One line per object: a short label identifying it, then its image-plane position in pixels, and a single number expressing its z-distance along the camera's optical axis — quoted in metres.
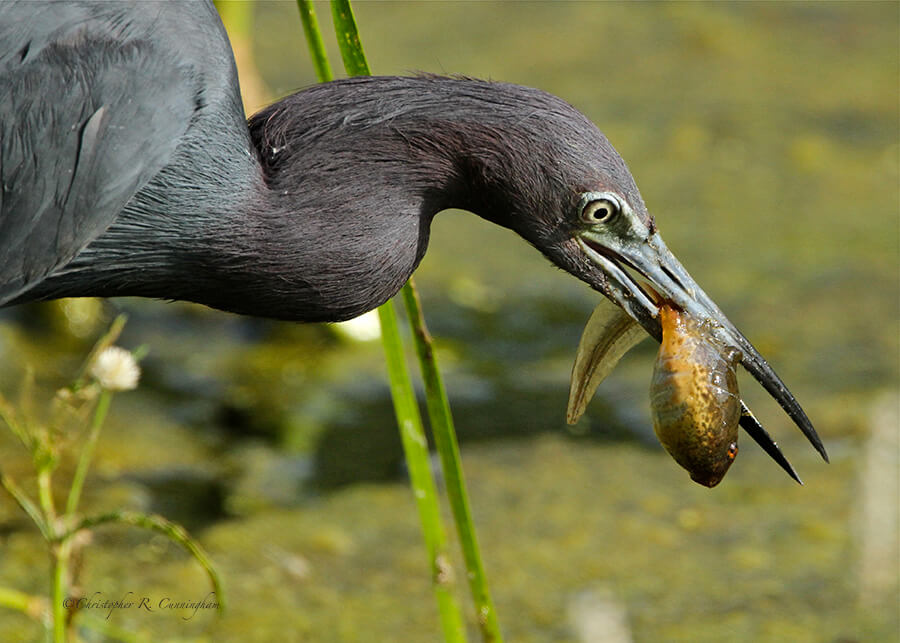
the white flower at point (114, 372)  5.36
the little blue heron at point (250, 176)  4.61
